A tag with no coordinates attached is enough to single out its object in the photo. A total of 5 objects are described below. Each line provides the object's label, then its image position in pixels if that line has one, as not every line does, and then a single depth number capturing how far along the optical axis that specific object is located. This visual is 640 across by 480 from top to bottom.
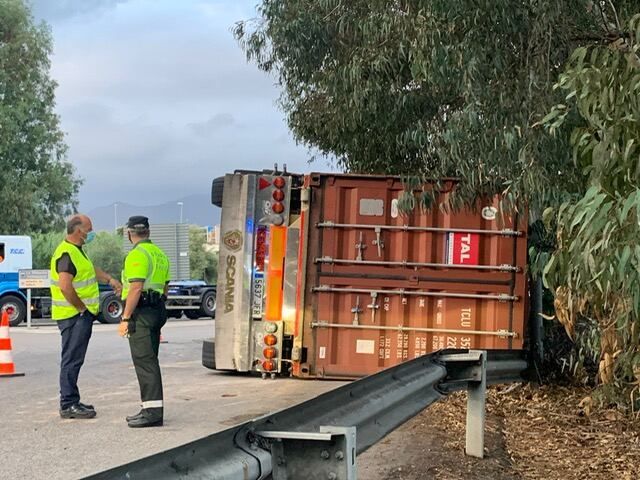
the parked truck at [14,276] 25.61
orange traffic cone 11.95
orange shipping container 9.87
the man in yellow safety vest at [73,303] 8.45
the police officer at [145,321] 7.88
